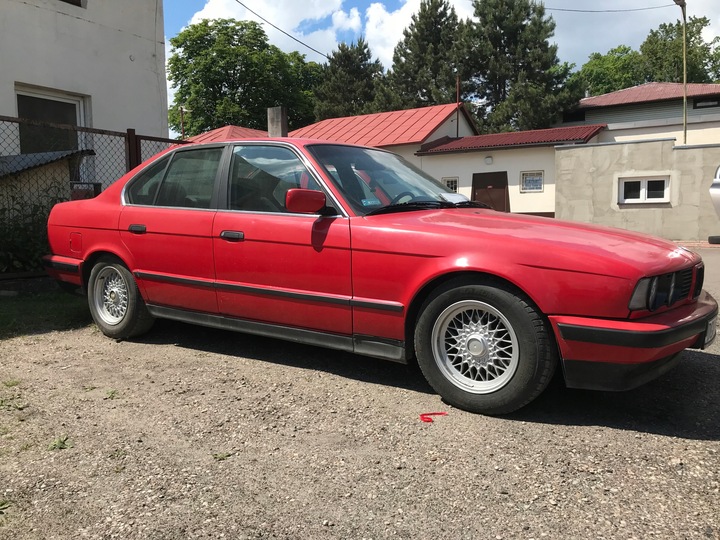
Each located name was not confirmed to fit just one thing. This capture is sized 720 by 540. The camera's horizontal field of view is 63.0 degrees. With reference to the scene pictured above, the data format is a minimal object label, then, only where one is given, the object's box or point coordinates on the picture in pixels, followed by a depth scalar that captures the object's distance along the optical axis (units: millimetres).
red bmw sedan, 2914
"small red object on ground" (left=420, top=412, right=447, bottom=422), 3164
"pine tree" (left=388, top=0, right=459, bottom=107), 45188
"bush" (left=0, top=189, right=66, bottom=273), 6582
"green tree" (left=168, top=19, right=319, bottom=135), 45375
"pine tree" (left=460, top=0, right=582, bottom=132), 38219
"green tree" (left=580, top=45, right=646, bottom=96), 59781
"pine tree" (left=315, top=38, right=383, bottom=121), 48219
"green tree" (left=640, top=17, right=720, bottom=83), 53750
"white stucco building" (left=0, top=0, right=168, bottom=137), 8312
